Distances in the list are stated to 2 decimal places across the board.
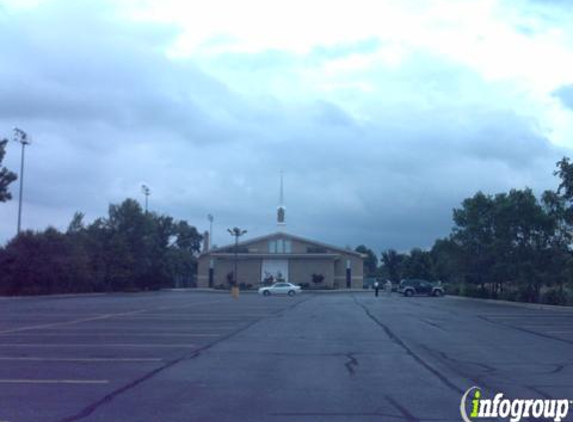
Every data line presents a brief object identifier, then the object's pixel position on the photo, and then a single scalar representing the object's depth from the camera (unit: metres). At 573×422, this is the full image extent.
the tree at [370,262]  160.62
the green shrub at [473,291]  61.81
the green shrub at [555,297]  46.84
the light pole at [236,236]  89.47
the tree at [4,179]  59.59
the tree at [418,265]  100.87
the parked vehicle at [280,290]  74.00
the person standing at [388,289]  71.59
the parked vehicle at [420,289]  74.00
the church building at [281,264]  96.75
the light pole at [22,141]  69.52
